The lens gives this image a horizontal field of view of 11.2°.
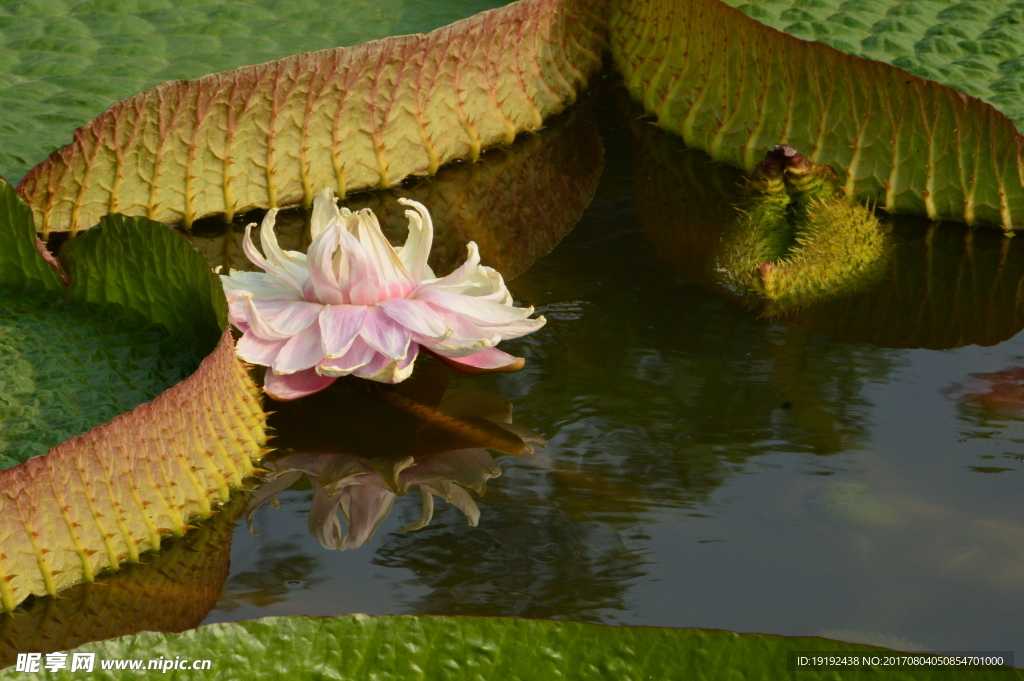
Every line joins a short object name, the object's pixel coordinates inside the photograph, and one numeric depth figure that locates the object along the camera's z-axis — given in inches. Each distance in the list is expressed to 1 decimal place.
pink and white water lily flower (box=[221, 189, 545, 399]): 185.7
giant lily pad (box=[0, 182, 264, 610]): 179.5
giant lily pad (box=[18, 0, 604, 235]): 194.5
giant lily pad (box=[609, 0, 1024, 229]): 196.5
